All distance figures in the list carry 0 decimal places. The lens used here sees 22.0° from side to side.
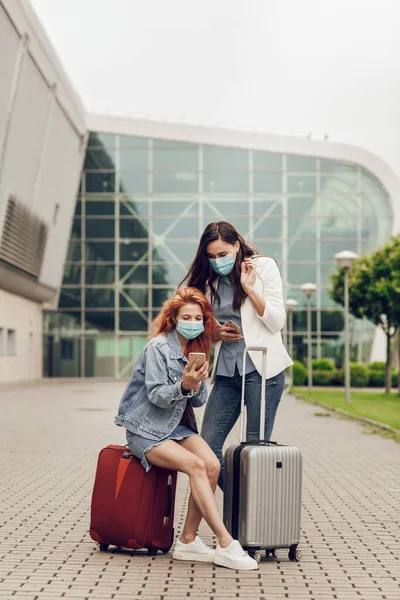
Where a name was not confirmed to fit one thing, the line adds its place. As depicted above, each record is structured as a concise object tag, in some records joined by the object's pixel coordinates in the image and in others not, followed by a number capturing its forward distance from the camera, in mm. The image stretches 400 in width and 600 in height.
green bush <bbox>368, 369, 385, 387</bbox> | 42469
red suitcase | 5766
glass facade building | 45344
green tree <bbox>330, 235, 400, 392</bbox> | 31469
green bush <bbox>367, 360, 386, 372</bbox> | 43438
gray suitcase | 5590
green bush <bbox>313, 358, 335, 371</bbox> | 43150
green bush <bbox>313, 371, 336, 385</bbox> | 42469
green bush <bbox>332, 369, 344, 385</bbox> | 42656
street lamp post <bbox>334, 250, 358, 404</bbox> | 25141
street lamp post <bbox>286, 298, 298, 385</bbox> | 42909
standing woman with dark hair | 5918
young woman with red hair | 5586
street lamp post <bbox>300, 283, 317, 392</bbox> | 33816
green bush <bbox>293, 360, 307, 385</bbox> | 40656
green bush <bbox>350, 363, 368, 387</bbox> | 41906
